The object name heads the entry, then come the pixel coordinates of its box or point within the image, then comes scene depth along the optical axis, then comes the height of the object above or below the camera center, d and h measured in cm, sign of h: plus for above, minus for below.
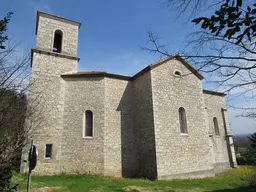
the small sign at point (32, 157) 398 -15
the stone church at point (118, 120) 1129 +177
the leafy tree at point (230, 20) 235 +158
